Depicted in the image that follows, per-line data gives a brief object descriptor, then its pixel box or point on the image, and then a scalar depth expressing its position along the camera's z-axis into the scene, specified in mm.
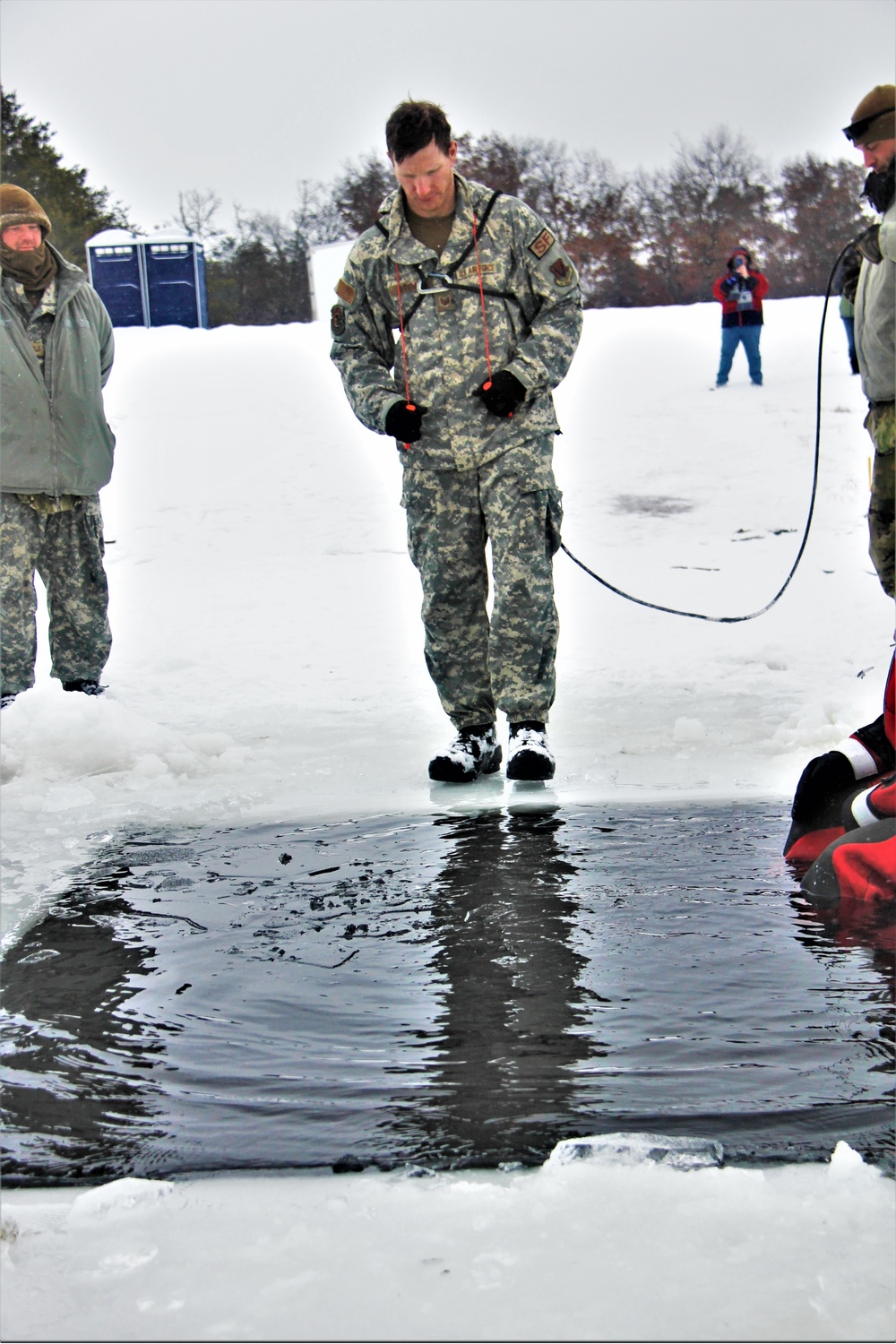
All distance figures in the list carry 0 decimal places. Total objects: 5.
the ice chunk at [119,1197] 1464
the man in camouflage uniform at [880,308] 3699
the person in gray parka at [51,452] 4535
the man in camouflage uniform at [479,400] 3646
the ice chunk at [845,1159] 1471
